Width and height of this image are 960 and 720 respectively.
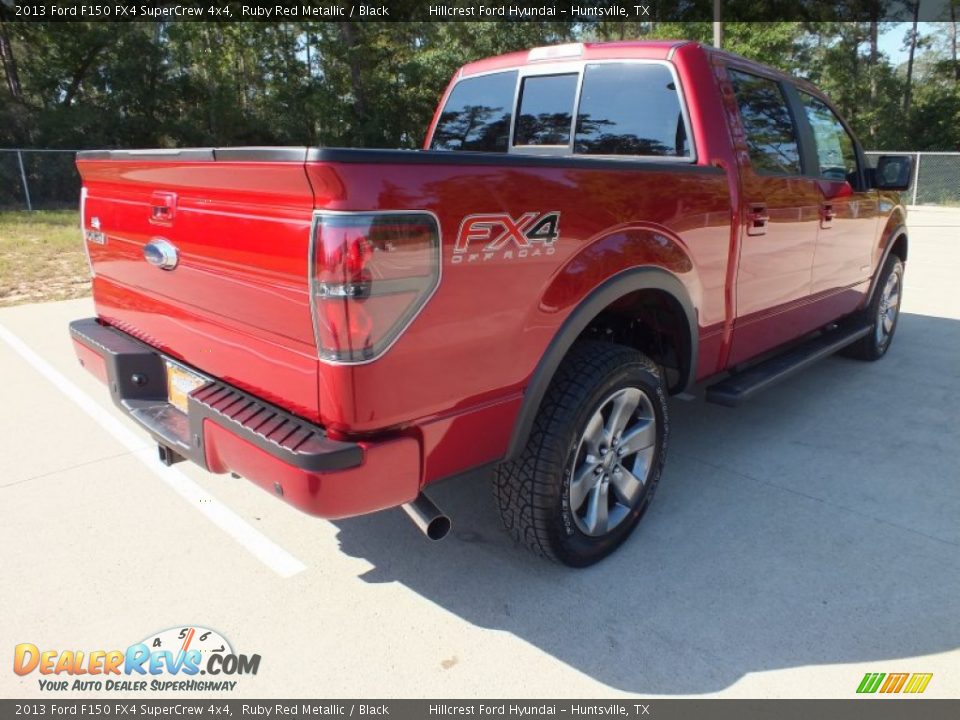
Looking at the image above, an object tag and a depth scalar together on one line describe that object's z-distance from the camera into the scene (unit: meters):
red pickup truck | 1.92
